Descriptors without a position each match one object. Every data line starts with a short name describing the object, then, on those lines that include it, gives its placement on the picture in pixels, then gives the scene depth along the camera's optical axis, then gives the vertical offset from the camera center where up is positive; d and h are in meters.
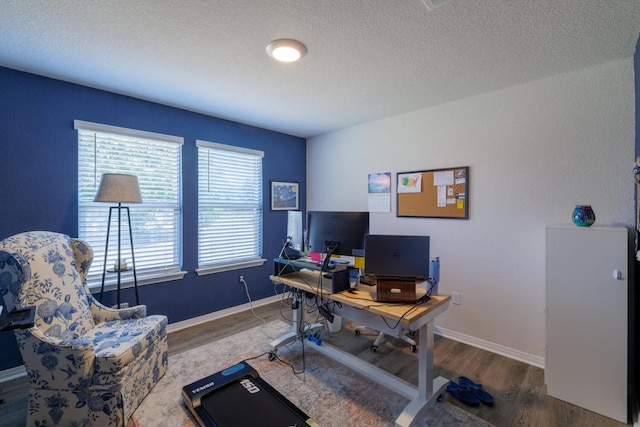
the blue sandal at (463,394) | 1.92 -1.31
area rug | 1.81 -1.35
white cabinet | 1.80 -0.72
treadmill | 1.64 -1.24
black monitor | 2.02 -0.14
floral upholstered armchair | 1.65 -0.88
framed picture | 4.14 +0.28
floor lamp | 2.38 +0.17
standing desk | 1.71 -0.79
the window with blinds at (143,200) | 2.65 +0.14
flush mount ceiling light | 1.91 +1.18
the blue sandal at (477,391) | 1.93 -1.31
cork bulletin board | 2.87 +0.23
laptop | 1.81 -0.34
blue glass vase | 1.99 -0.01
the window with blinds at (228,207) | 3.43 +0.08
